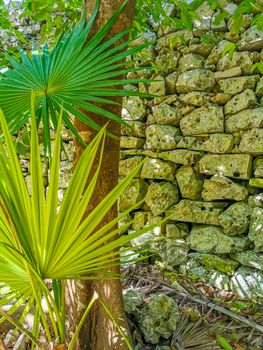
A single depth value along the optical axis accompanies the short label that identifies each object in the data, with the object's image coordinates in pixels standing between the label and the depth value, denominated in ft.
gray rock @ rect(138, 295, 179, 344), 4.93
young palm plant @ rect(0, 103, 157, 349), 2.23
